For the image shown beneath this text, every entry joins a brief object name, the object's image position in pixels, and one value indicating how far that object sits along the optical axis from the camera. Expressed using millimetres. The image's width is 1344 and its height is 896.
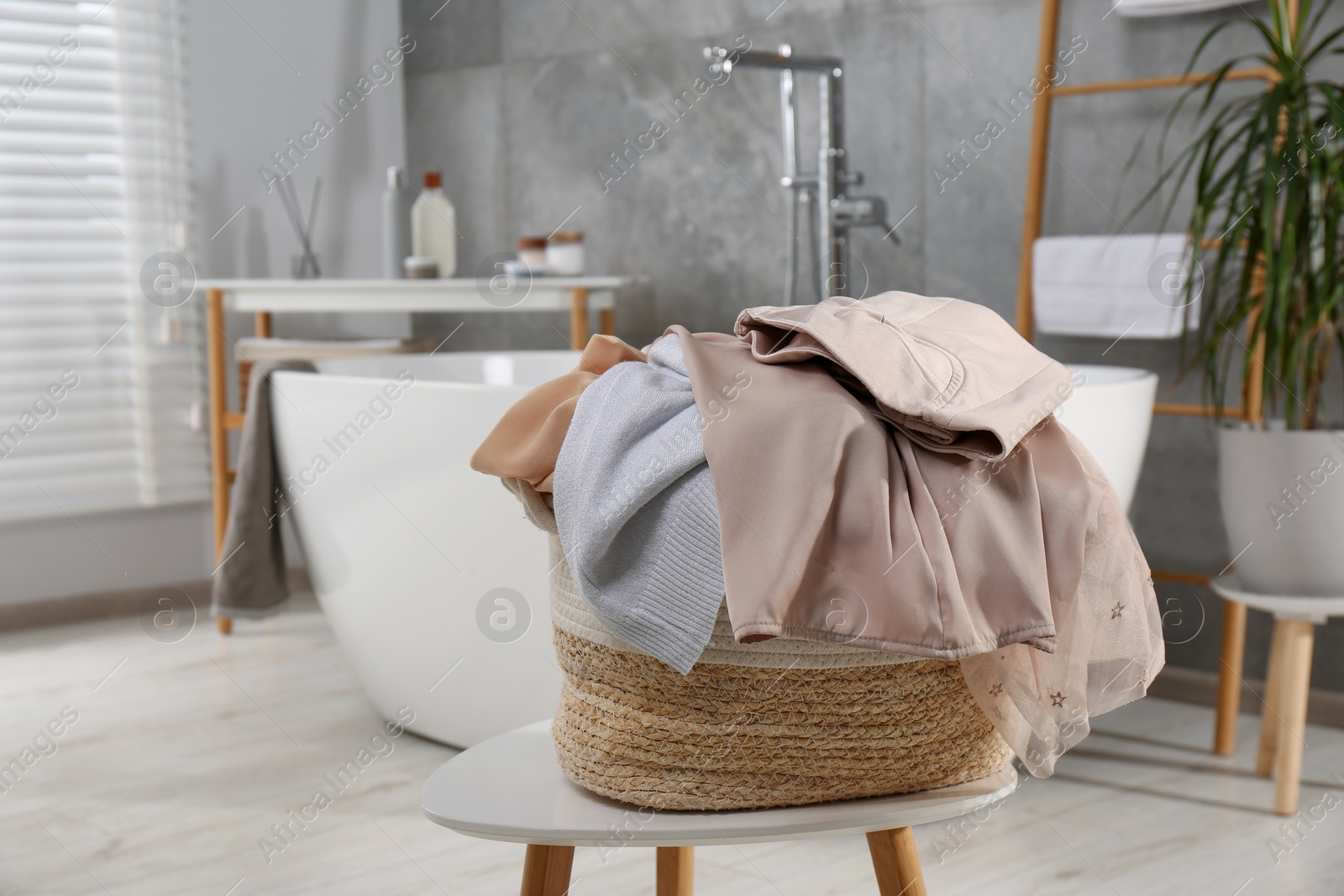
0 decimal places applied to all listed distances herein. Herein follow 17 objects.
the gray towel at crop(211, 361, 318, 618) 2430
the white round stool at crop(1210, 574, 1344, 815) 1947
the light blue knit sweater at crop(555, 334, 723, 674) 900
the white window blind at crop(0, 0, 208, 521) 3213
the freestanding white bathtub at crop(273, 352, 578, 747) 2020
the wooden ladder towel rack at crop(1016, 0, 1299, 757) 2227
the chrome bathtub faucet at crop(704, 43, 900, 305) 2664
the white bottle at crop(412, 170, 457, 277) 3404
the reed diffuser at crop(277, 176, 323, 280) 3623
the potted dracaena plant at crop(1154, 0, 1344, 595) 1973
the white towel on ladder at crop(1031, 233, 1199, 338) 2357
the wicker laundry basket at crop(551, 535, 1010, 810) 929
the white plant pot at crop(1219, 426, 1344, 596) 1984
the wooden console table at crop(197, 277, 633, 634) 2996
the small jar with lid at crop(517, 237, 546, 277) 3205
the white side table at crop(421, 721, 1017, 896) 928
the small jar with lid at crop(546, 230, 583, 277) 3148
